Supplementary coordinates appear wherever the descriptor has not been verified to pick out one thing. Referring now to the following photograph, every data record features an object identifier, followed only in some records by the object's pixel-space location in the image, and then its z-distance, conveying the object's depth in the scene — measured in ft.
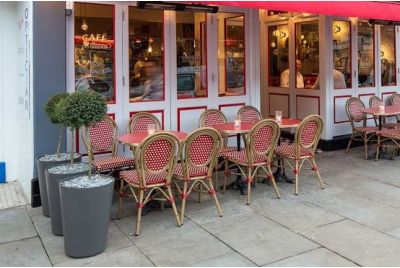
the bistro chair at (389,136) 24.53
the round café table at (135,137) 16.93
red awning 18.10
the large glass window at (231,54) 23.81
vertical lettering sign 18.17
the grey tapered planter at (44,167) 16.07
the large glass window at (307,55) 28.50
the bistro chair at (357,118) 26.37
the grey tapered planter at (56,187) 14.34
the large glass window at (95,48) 19.63
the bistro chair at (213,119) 21.86
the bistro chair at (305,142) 18.79
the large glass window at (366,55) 29.71
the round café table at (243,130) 19.16
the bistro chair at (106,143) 18.08
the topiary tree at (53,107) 16.32
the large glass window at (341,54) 28.35
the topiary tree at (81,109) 13.43
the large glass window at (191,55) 22.48
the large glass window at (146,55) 21.04
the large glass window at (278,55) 30.55
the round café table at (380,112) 24.82
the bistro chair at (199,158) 15.75
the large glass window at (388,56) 31.19
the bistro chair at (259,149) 17.65
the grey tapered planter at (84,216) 12.75
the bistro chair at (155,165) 14.66
